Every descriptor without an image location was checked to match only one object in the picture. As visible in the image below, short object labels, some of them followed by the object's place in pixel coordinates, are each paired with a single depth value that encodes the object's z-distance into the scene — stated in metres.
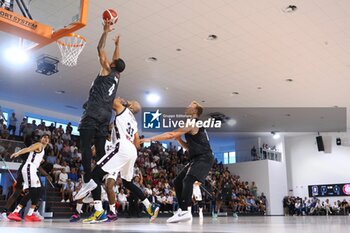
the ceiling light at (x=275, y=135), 24.83
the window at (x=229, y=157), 28.35
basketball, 5.05
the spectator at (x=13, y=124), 16.50
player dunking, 4.75
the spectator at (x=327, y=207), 22.85
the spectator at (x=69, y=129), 17.93
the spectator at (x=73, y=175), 13.94
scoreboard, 23.48
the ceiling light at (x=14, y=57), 11.88
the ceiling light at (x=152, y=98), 16.67
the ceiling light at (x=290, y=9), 9.23
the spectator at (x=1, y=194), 12.03
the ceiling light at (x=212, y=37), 10.83
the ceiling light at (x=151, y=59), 12.56
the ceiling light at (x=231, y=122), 21.31
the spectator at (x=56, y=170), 13.56
